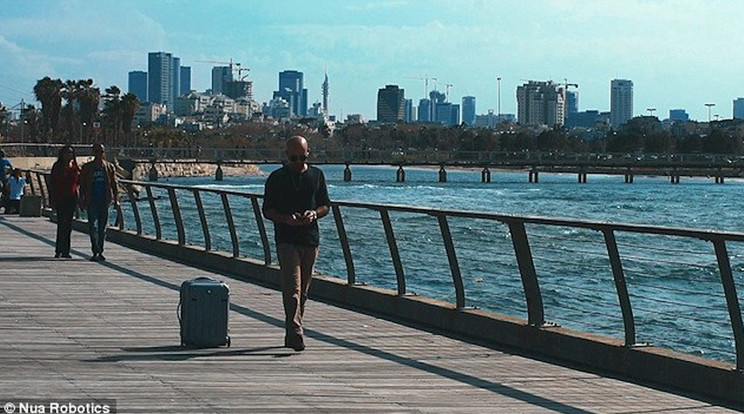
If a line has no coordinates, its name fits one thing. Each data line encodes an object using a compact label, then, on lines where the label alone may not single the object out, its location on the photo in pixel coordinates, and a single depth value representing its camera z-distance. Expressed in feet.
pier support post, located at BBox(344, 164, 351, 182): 588.50
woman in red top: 83.41
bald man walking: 45.75
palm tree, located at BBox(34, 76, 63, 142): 647.15
